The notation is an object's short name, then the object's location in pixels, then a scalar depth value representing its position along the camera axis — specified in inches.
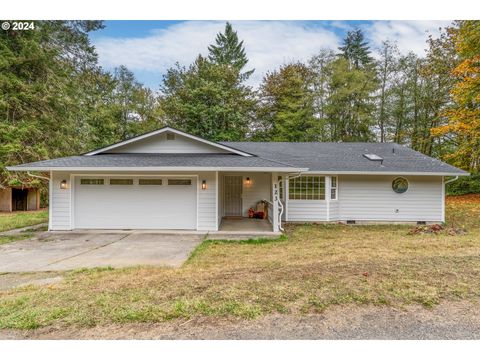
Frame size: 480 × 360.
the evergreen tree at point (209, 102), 872.9
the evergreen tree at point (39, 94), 554.9
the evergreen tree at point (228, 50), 1075.3
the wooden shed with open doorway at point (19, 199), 578.6
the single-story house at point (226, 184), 346.6
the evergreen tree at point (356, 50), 1007.6
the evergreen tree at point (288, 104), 879.1
